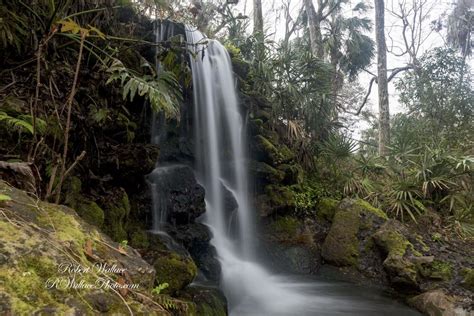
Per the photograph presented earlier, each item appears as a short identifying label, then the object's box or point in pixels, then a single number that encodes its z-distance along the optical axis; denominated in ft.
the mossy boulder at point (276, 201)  25.55
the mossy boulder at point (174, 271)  11.54
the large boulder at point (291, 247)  22.90
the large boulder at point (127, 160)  15.76
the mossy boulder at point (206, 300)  11.52
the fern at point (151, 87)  14.07
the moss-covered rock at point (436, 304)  15.26
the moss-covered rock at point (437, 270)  19.01
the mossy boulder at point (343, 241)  22.45
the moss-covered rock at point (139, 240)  14.65
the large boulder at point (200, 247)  17.46
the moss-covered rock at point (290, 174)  27.45
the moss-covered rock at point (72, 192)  12.32
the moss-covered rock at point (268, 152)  27.09
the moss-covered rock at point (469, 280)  18.20
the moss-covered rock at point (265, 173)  26.09
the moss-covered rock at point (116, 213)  14.11
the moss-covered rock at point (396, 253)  19.11
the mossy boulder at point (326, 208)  26.23
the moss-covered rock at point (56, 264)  3.94
